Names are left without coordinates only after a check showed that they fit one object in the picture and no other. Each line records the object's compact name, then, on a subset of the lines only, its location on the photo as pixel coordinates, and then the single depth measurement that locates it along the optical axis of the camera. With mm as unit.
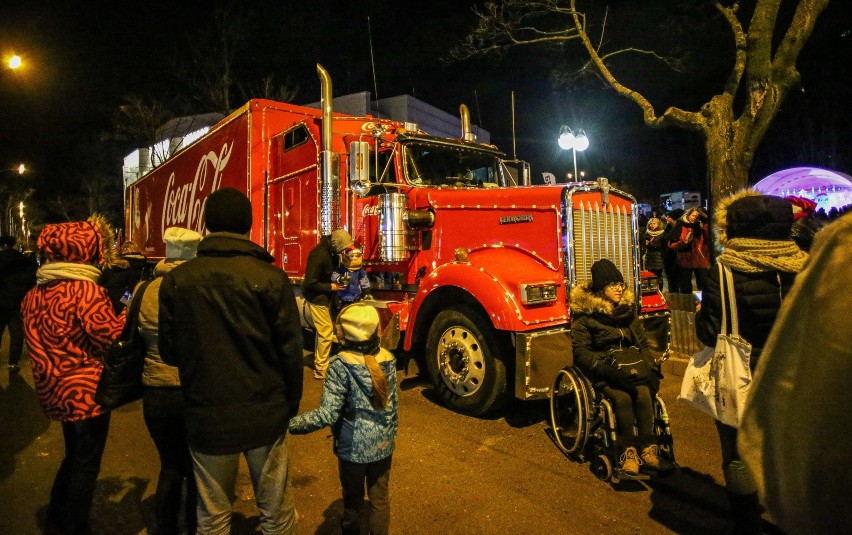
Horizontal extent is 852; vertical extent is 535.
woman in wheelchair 3641
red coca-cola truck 4730
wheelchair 3691
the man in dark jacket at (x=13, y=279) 6367
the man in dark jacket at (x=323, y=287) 5926
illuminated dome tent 10242
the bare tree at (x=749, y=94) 8203
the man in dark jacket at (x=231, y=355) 2129
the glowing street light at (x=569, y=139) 11599
